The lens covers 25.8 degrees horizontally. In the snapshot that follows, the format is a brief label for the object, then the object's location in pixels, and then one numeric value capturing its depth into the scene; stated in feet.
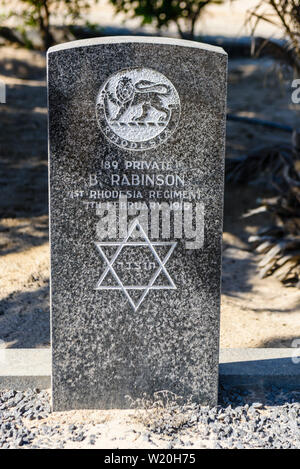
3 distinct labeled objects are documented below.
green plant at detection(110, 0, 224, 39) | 29.99
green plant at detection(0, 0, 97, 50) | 34.00
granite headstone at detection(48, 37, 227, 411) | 10.72
